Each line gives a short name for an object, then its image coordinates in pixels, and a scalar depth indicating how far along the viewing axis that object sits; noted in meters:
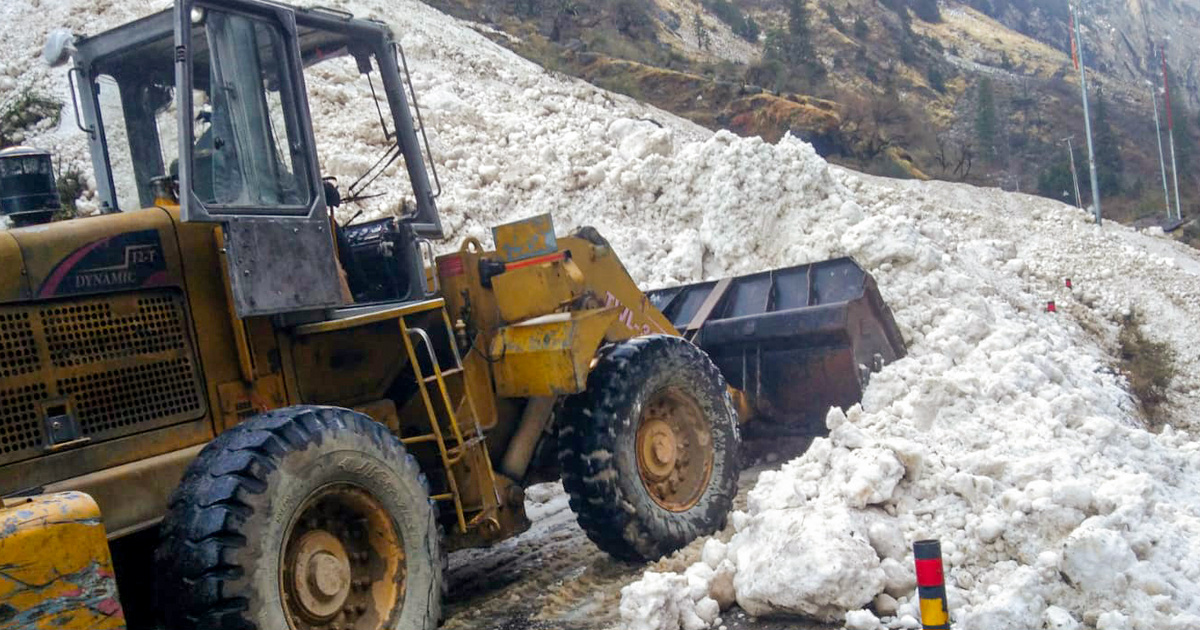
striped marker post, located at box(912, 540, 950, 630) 3.41
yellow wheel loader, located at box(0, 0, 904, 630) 3.59
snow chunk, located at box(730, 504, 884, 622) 4.40
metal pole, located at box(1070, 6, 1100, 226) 25.91
